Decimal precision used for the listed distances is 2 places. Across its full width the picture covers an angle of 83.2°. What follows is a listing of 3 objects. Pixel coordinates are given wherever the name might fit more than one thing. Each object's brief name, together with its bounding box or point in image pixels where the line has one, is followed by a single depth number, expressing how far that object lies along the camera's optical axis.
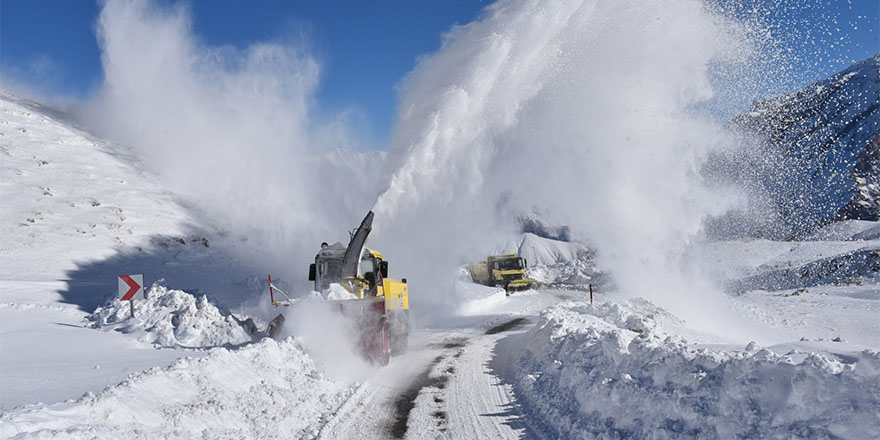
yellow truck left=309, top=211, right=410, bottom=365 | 10.86
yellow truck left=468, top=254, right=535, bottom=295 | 38.34
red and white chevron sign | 11.24
